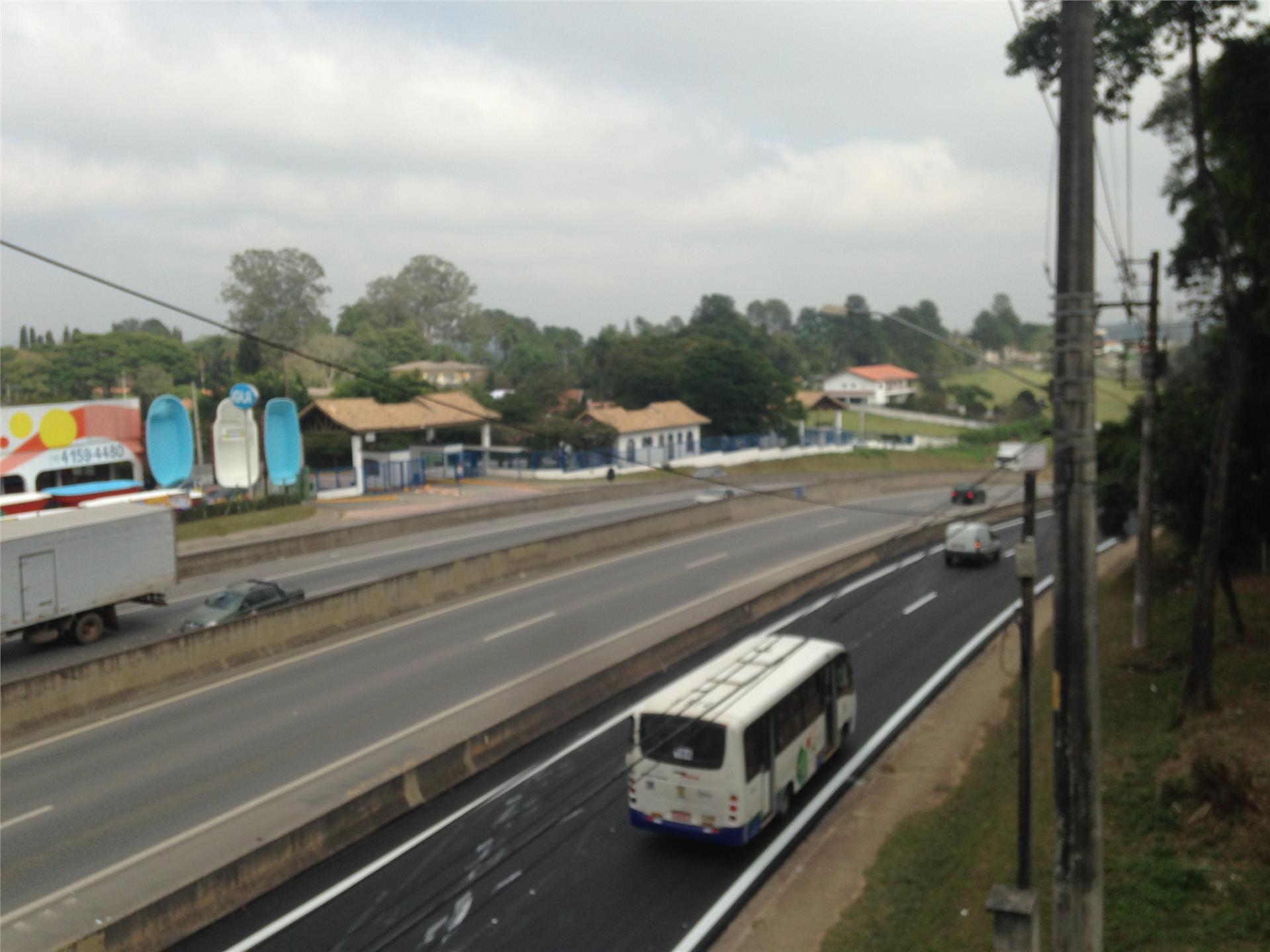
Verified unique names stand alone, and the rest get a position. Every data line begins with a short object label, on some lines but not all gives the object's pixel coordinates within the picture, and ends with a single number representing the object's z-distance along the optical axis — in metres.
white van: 33.62
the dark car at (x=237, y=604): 23.27
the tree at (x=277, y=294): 116.94
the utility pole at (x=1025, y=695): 10.09
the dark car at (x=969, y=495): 50.00
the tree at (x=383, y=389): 68.50
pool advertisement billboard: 45.91
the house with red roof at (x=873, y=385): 133.38
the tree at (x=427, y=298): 148.38
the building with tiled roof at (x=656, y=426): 74.38
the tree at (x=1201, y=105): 15.47
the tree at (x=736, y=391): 84.00
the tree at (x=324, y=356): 101.88
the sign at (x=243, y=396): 45.91
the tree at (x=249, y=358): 83.56
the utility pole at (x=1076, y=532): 6.85
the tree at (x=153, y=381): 84.44
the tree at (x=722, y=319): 120.90
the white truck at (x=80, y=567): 22.16
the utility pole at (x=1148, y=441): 20.00
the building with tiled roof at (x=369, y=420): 56.94
